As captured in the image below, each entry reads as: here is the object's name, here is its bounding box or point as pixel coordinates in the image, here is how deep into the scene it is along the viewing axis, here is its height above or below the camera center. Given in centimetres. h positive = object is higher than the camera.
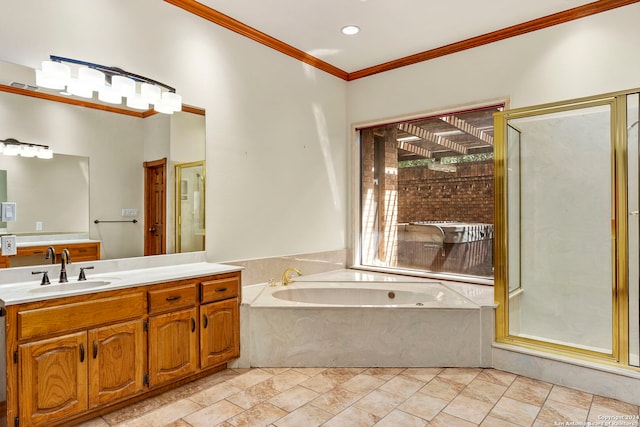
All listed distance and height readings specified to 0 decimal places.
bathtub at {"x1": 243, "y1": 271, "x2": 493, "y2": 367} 295 -92
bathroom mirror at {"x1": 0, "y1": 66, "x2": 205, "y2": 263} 236 +38
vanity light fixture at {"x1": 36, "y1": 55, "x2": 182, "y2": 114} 230 +83
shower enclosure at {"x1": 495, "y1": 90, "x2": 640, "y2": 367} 256 -11
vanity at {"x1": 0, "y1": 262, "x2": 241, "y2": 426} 191 -70
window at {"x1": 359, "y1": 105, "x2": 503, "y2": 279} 376 +19
